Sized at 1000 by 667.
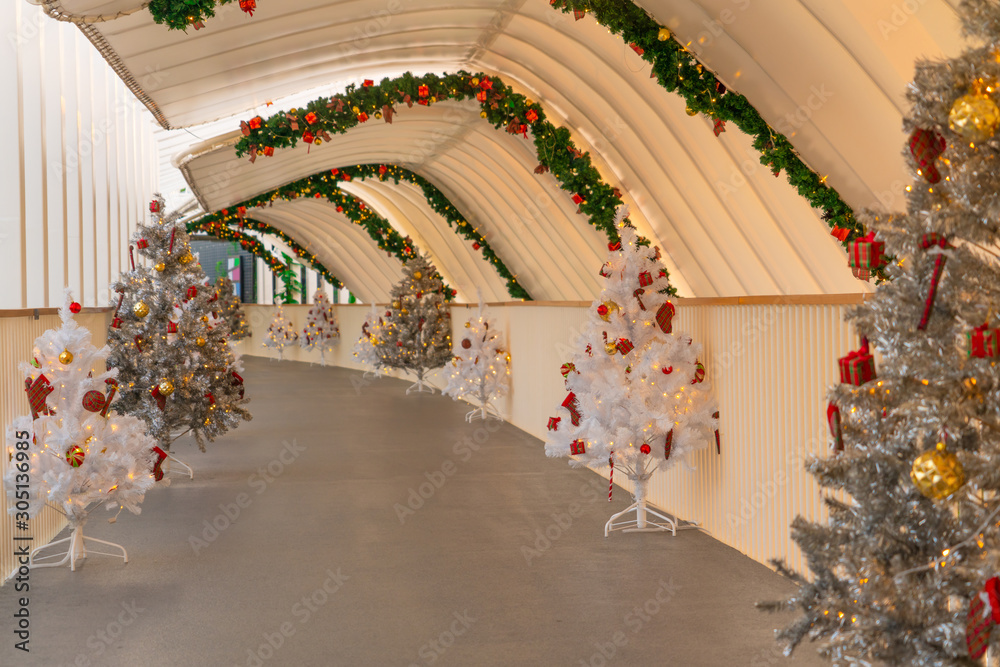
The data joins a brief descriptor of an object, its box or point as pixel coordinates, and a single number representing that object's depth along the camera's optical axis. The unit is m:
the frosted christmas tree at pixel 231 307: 25.69
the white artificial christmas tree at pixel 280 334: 27.98
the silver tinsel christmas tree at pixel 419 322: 16.86
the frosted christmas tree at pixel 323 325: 24.58
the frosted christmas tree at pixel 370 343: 18.81
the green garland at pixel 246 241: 21.28
